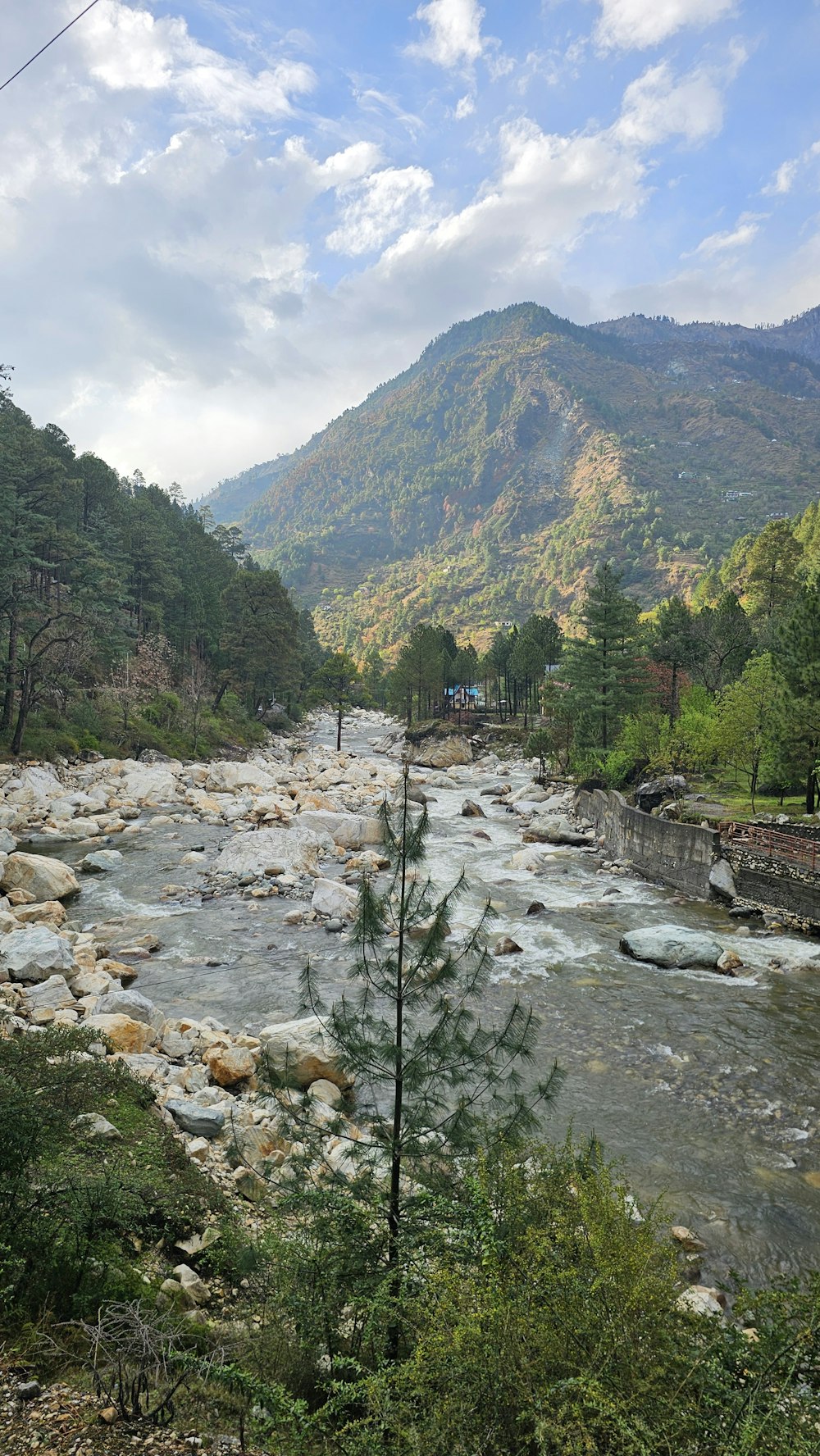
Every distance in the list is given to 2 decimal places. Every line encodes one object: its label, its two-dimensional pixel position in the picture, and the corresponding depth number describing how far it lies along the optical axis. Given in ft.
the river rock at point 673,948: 58.54
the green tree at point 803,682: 75.46
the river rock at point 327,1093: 33.47
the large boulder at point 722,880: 72.43
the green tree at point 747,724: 93.45
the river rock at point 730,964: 56.44
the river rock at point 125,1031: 35.78
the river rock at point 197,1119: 29.22
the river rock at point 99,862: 79.10
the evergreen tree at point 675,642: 170.19
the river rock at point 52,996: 40.16
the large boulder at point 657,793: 100.78
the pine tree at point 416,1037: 19.90
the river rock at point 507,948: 59.93
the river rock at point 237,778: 132.75
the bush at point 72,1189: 17.03
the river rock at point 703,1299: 21.60
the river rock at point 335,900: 68.69
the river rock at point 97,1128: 23.49
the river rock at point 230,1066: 35.01
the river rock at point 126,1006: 39.93
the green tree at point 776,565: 198.70
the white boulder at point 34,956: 43.80
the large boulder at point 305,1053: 35.12
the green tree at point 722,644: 163.12
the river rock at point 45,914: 56.65
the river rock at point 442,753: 206.80
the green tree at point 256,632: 200.13
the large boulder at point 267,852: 80.74
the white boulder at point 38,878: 65.10
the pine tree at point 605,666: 137.49
